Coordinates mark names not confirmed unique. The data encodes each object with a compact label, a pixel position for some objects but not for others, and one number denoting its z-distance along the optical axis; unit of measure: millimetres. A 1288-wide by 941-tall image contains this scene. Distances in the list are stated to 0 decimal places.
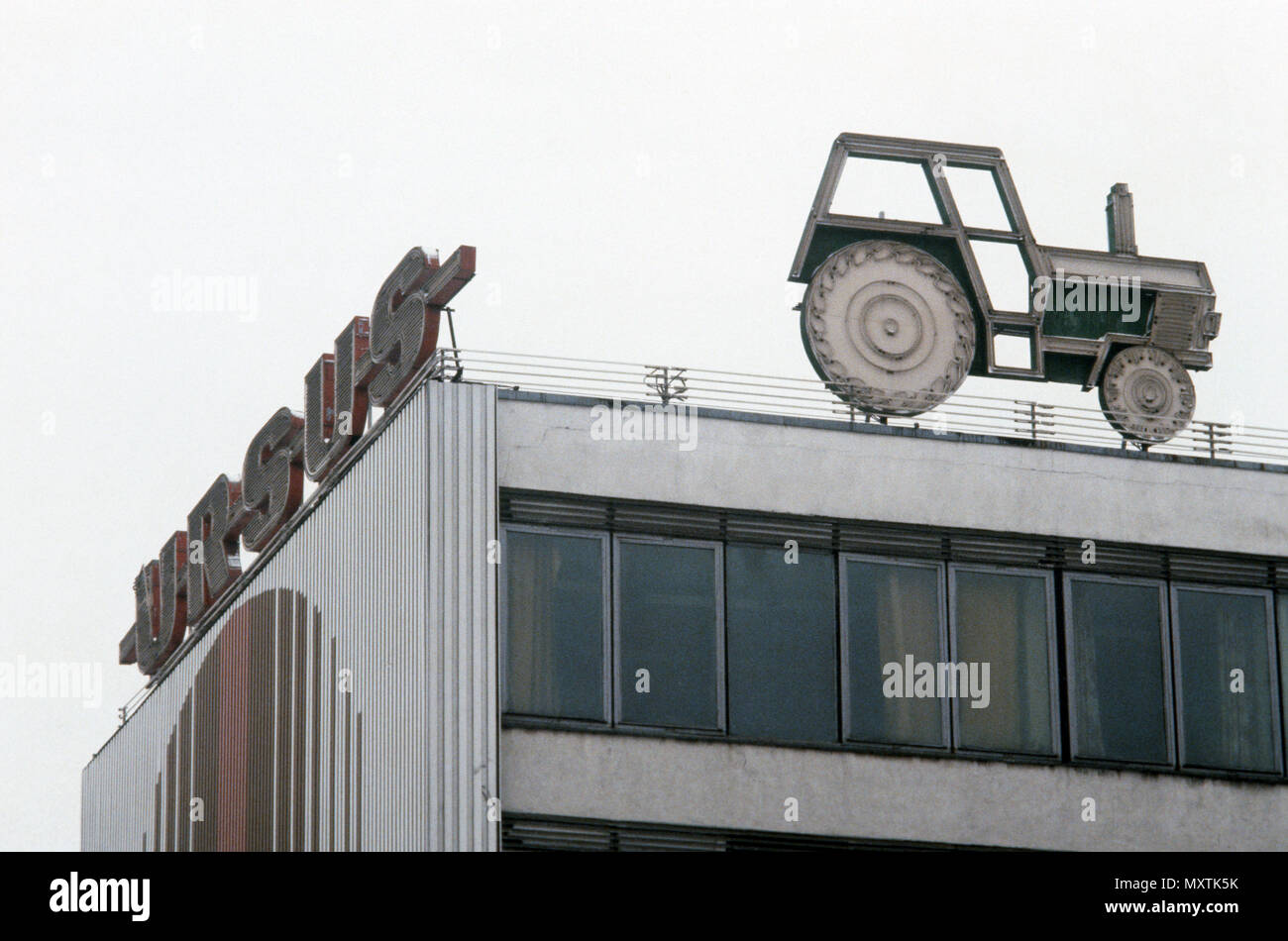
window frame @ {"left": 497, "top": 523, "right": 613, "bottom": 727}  33562
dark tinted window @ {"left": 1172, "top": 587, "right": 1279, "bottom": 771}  37250
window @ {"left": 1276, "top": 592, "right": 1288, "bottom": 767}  37750
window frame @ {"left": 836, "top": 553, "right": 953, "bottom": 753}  35406
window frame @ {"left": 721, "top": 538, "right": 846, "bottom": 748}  34719
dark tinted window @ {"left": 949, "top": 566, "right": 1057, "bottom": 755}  36250
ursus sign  35688
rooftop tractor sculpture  38281
